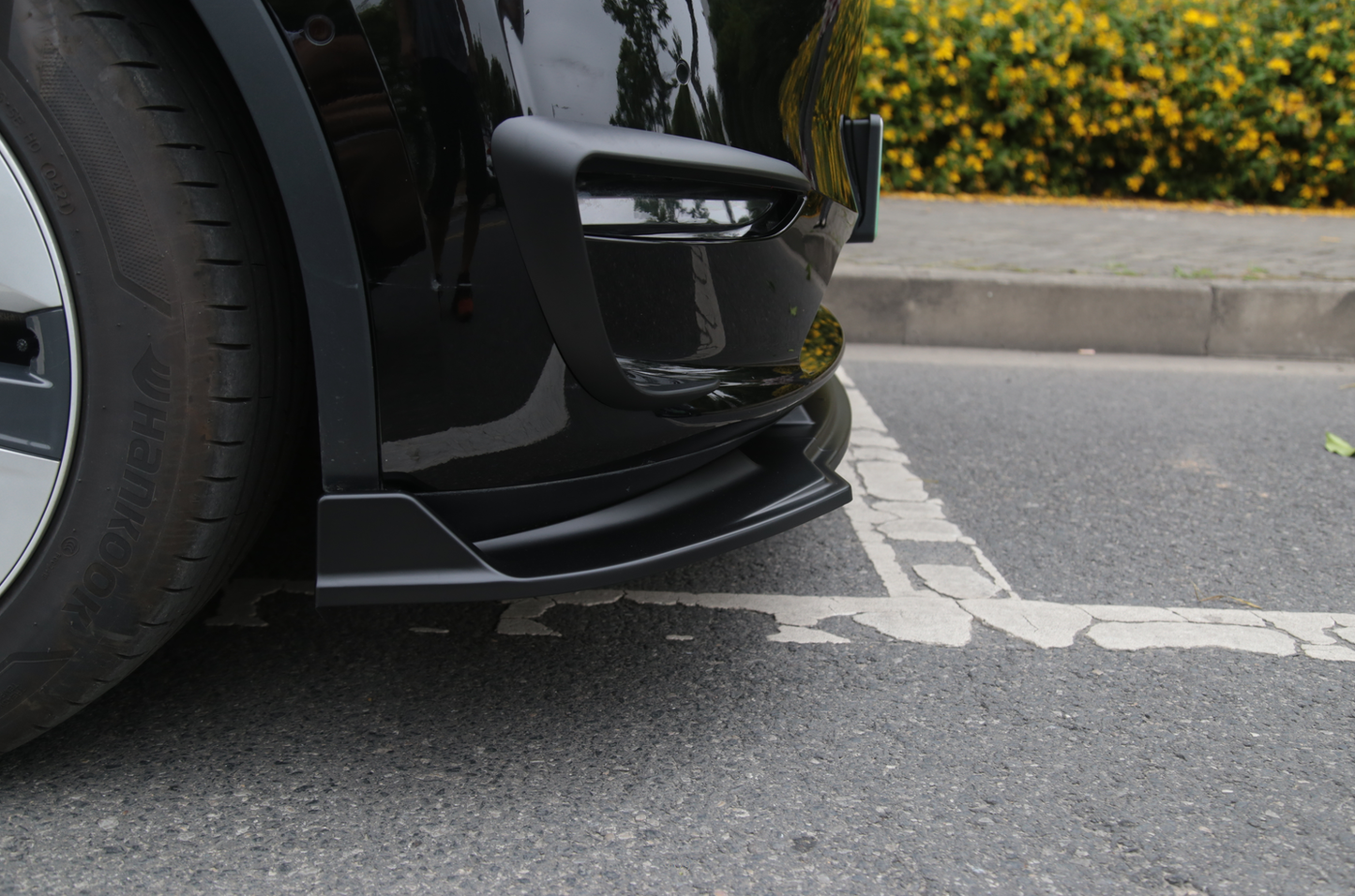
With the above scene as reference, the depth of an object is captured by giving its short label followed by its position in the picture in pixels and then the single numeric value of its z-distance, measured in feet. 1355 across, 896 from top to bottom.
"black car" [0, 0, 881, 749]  3.91
